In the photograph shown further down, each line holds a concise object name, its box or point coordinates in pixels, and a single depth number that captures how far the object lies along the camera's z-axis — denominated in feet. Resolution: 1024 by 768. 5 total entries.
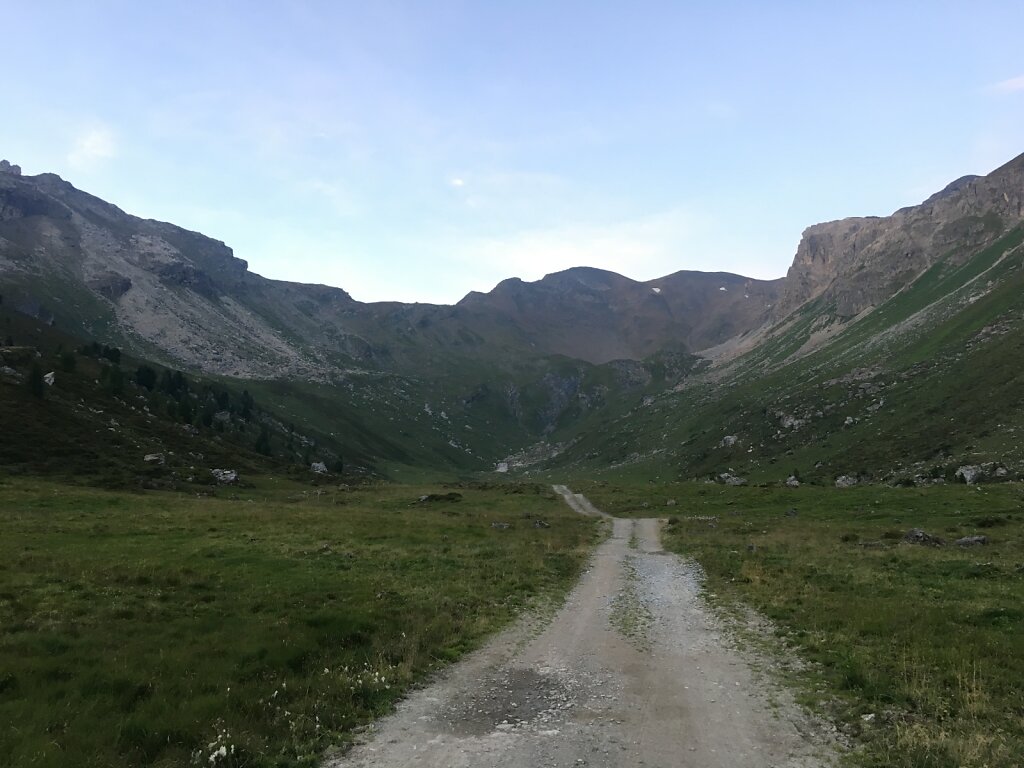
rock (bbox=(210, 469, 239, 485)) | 240.47
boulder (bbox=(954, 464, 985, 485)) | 213.25
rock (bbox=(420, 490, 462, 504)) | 232.12
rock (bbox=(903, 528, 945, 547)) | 114.83
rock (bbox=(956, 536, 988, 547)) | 111.86
